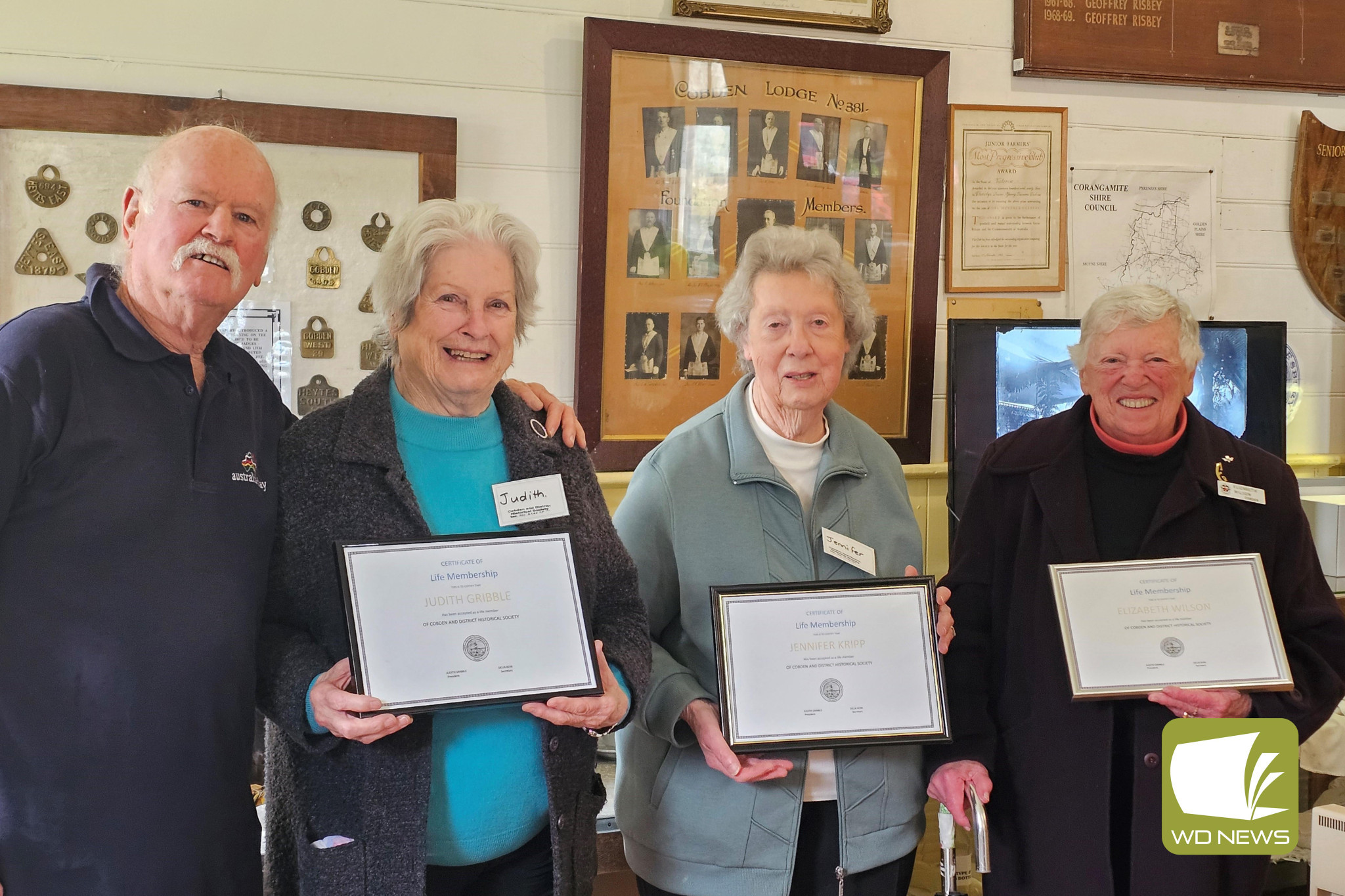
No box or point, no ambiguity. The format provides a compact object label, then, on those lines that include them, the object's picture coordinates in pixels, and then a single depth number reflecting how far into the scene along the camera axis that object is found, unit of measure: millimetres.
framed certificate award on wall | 3191
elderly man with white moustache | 1374
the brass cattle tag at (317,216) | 2668
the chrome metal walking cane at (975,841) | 1746
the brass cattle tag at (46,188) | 2475
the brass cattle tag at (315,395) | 2705
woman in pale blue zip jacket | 1820
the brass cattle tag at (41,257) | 2494
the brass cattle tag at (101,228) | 2529
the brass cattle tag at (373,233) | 2711
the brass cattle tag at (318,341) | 2691
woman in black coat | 1900
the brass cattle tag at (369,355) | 2730
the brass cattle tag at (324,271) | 2684
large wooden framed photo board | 2887
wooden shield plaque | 3441
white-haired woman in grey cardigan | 1541
